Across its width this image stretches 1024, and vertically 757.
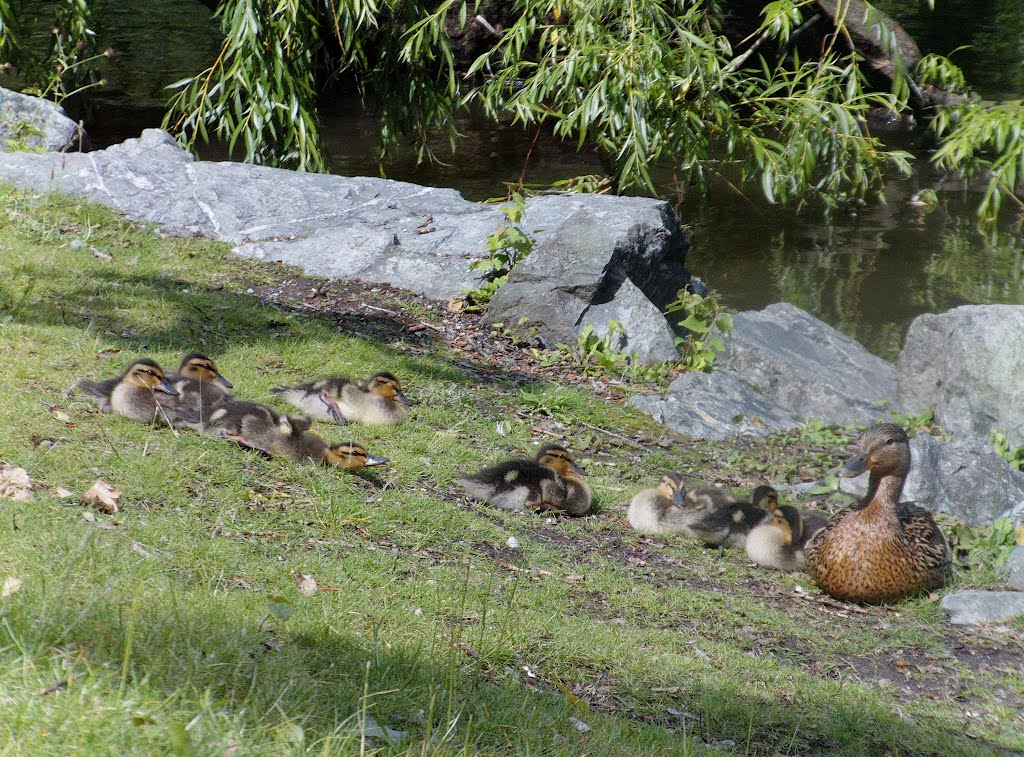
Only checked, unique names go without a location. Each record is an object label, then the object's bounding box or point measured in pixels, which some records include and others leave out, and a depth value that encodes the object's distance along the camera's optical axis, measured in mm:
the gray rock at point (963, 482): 14555
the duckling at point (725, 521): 13242
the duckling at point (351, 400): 14086
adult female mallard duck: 12273
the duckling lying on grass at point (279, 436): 11969
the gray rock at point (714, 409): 17594
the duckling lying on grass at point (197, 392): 12234
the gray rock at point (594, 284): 20187
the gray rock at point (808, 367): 19156
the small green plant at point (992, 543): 13234
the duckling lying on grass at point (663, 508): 13203
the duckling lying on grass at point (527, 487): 12828
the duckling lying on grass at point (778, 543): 13133
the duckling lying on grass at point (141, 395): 11992
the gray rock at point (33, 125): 23531
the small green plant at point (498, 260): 21062
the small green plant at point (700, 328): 20094
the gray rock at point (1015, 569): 12422
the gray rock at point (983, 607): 11805
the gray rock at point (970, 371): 18031
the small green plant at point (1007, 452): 16466
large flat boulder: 21359
